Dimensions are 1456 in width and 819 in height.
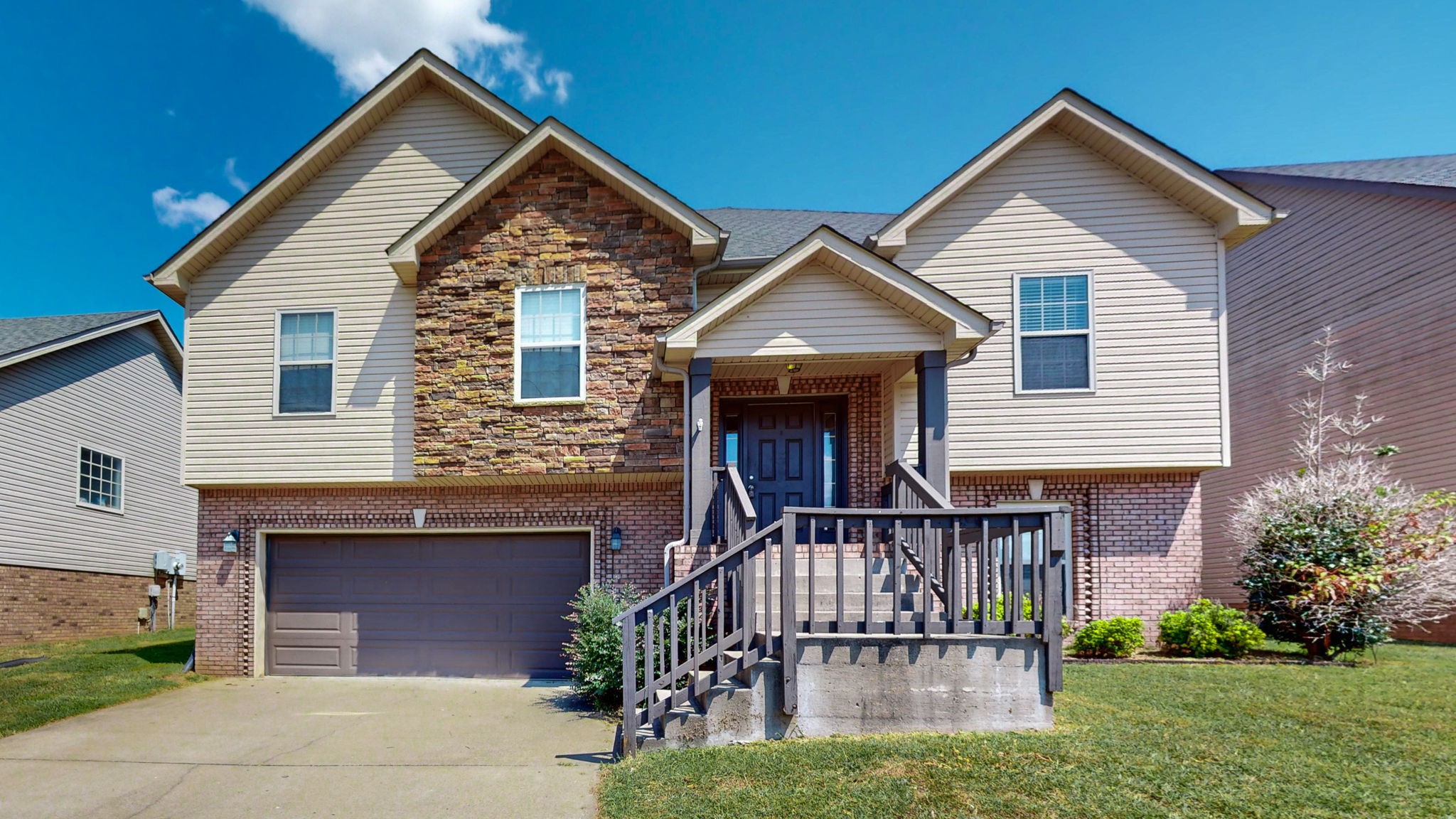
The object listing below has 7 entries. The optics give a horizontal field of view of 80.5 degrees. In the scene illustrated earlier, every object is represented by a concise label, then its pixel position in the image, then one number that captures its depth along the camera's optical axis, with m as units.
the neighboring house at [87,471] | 15.02
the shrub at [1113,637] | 9.74
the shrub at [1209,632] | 9.41
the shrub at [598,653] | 8.43
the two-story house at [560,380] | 10.44
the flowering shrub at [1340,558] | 9.13
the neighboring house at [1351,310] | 12.52
